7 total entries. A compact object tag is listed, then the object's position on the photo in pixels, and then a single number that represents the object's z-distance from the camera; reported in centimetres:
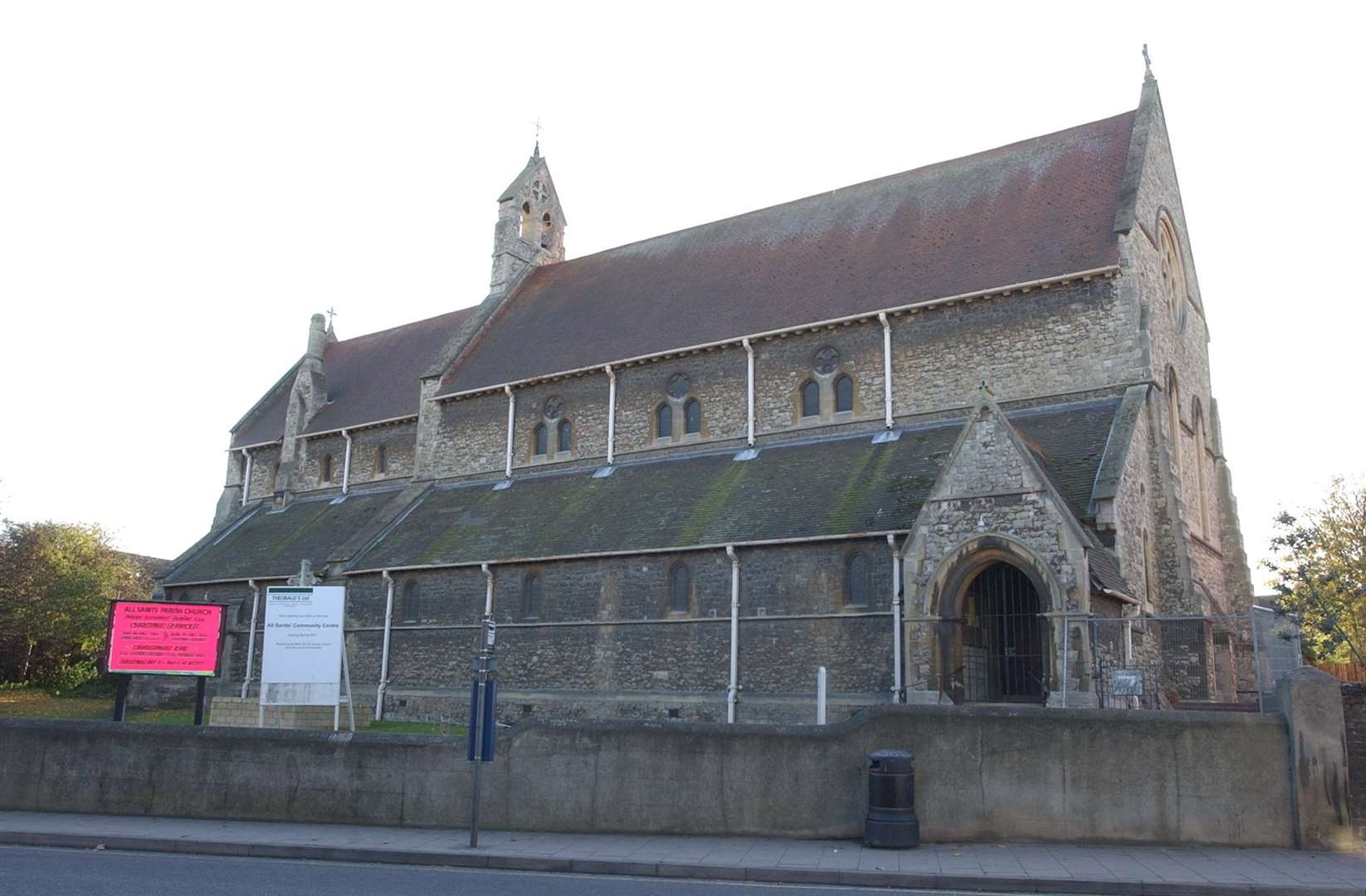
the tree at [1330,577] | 2930
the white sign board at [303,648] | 1864
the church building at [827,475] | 2012
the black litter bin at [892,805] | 1268
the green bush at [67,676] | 4281
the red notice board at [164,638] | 1855
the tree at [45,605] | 4291
